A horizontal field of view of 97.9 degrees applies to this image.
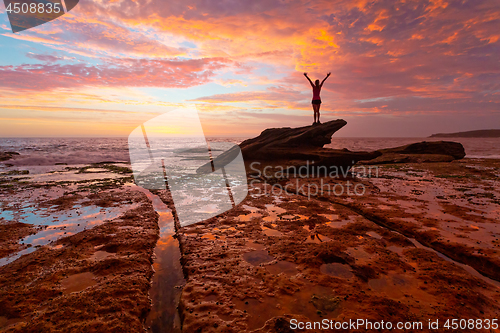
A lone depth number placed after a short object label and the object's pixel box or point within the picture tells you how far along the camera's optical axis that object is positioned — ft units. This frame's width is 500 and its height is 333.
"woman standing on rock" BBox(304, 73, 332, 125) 59.21
